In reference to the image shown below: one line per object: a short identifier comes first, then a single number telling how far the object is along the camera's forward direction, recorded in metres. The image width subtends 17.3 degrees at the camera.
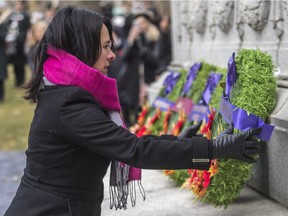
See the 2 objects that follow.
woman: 3.88
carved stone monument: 5.34
